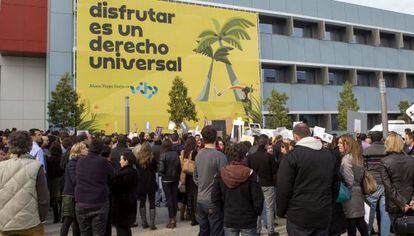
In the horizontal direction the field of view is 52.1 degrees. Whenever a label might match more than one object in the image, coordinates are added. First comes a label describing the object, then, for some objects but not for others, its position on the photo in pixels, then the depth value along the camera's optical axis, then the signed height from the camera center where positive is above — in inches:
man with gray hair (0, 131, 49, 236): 177.8 -23.3
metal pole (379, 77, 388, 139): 505.7 +29.8
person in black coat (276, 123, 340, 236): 175.6 -22.7
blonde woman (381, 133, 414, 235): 221.9 -23.8
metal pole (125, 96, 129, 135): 745.0 +38.4
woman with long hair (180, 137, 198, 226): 361.4 -32.5
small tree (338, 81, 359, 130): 1353.3 +91.0
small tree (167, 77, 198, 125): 1080.2 +80.5
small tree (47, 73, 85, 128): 924.6 +69.8
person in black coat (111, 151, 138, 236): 263.6 -39.8
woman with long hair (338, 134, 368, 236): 245.0 -27.2
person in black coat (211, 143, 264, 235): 202.8 -30.7
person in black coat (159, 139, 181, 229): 367.2 -32.4
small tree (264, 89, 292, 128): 1211.9 +66.1
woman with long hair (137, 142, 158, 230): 358.3 -37.4
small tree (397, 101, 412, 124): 1521.7 +89.3
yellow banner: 1077.8 +215.2
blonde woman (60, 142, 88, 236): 266.1 -35.2
